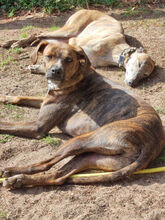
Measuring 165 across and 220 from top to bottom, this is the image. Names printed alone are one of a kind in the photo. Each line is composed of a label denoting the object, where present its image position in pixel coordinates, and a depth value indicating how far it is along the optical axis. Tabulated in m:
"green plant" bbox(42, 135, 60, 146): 4.89
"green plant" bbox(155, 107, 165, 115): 5.66
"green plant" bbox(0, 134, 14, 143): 4.97
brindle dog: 4.01
